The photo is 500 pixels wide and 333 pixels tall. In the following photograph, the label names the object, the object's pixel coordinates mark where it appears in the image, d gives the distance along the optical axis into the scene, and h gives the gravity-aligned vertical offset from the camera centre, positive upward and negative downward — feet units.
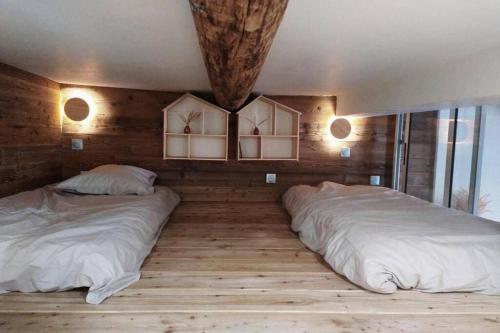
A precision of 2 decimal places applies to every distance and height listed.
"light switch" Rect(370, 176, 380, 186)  13.76 -1.34
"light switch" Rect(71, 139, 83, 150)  12.35 -0.14
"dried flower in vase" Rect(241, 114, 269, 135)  13.00 +0.96
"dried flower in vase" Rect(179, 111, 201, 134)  12.47 +1.04
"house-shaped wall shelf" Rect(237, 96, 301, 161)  12.75 +0.59
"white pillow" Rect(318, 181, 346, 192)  11.92 -1.48
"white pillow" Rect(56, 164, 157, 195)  10.58 -1.40
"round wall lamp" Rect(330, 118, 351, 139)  13.37 +0.83
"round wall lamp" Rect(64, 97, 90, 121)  12.02 +1.19
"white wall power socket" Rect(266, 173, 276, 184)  13.41 -1.34
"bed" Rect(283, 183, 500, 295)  6.42 -2.10
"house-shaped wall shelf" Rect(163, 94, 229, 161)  12.27 +0.48
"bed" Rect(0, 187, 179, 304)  5.95 -2.11
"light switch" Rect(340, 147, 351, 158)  13.55 -0.16
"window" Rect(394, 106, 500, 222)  11.73 -0.28
